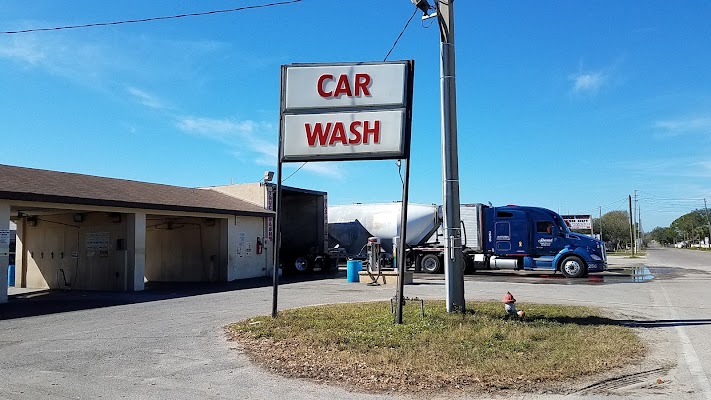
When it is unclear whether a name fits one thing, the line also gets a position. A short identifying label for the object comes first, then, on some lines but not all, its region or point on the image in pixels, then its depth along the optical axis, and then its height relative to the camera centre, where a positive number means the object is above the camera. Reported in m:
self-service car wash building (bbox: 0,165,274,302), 17.25 +0.54
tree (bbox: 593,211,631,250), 101.05 +2.46
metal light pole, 11.22 +1.71
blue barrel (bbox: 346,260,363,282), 22.72 -1.08
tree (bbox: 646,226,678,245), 169.88 +1.59
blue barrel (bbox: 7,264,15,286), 23.95 -1.16
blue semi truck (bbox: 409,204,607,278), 24.08 -0.09
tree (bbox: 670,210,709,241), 138.62 +3.89
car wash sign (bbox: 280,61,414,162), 11.11 +2.73
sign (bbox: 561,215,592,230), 60.47 +2.24
